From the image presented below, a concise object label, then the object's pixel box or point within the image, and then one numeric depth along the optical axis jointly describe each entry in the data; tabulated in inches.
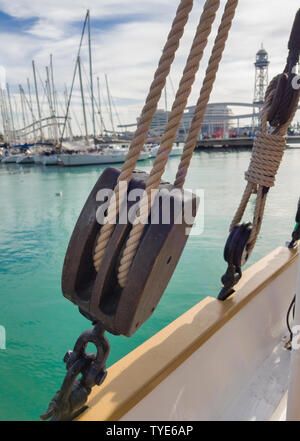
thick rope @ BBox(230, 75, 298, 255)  39.5
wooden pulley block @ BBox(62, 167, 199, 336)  18.3
